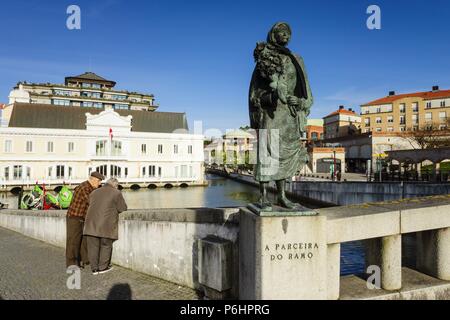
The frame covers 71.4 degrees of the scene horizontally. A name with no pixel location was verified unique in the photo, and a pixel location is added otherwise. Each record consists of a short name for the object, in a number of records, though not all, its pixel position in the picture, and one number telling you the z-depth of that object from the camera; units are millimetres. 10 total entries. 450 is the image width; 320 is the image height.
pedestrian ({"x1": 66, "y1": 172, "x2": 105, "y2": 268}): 6984
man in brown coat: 6339
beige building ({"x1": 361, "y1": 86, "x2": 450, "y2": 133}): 74438
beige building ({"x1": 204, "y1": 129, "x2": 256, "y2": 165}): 95875
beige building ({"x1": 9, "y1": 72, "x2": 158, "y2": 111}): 81625
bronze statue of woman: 4602
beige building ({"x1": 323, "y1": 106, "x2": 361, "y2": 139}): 93062
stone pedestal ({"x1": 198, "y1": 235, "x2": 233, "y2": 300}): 4898
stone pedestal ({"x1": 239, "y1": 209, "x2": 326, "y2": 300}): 3891
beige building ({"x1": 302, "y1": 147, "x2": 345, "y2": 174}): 62188
